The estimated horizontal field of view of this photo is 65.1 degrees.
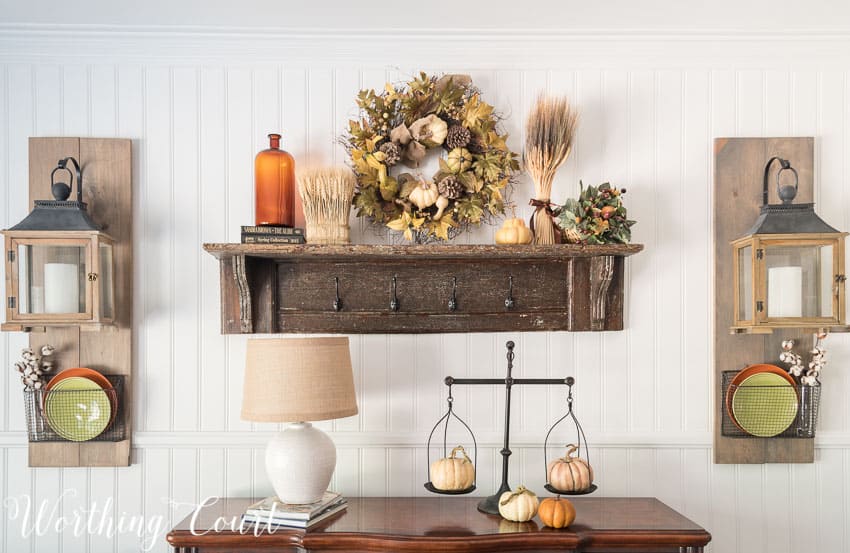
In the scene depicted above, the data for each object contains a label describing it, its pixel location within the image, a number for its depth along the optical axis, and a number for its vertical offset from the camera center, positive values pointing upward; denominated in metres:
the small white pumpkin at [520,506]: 2.07 -0.71
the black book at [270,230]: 2.22 +0.17
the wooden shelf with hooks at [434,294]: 2.43 -0.06
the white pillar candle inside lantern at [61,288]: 2.17 -0.03
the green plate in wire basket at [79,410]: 2.37 -0.46
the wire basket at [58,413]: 2.36 -0.48
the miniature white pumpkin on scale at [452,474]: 2.15 -0.63
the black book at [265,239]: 2.22 +0.14
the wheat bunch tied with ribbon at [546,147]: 2.36 +0.47
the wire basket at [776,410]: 2.41 -0.48
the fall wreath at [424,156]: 2.37 +0.44
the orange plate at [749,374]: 2.43 -0.35
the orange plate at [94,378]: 2.38 -0.35
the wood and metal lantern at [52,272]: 2.15 +0.03
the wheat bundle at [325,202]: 2.27 +0.26
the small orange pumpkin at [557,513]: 2.02 -0.72
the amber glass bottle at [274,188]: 2.33 +0.32
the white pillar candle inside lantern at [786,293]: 2.20 -0.05
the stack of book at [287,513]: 2.04 -0.73
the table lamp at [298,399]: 2.05 -0.37
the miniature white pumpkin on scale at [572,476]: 2.16 -0.64
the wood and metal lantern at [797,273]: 2.20 +0.02
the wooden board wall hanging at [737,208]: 2.46 +0.26
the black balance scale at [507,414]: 2.18 -0.47
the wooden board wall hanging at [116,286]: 2.40 -0.02
